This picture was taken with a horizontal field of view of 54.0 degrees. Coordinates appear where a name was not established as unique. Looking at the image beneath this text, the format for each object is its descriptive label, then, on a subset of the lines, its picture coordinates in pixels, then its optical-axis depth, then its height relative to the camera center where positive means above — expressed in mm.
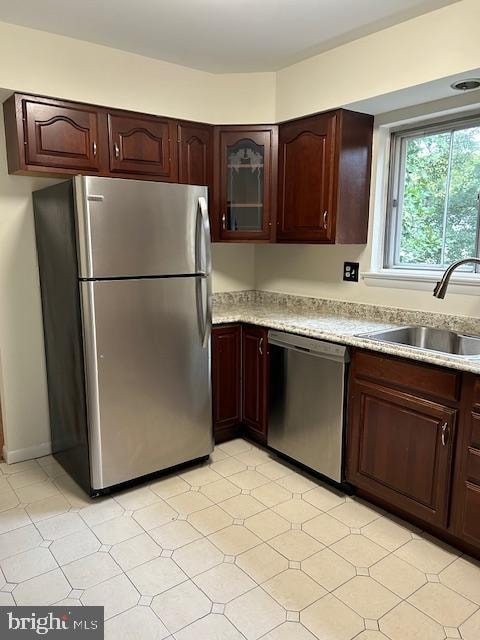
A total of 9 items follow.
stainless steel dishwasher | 2408 -873
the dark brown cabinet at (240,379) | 2896 -876
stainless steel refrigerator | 2227 -417
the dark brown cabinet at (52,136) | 2371 +525
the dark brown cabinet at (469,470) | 1874 -928
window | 2463 +235
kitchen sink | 2318 -513
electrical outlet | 2920 -198
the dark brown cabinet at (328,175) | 2646 +366
